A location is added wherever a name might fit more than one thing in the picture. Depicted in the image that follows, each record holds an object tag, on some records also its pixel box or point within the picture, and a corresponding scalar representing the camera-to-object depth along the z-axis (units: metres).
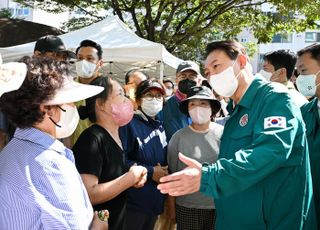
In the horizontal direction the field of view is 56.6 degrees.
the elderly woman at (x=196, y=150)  2.70
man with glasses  3.05
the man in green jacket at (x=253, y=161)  1.49
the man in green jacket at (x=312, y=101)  2.02
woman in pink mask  1.90
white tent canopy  5.53
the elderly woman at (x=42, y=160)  1.23
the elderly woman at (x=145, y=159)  2.49
